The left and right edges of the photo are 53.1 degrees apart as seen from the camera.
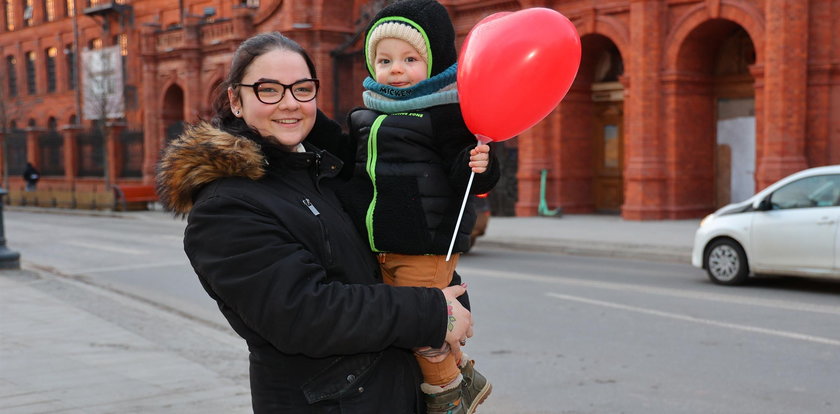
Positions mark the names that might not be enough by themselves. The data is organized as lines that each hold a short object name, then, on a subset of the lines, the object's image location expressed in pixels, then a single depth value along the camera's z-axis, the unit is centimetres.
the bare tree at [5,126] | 4422
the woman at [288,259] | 211
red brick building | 1920
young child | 250
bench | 3253
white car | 1033
